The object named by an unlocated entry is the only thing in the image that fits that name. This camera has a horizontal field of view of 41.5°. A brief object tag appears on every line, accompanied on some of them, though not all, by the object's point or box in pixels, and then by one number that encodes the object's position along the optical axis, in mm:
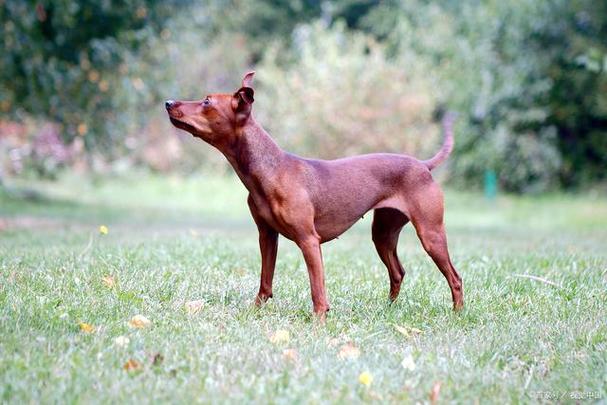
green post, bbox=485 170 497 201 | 22656
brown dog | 4863
